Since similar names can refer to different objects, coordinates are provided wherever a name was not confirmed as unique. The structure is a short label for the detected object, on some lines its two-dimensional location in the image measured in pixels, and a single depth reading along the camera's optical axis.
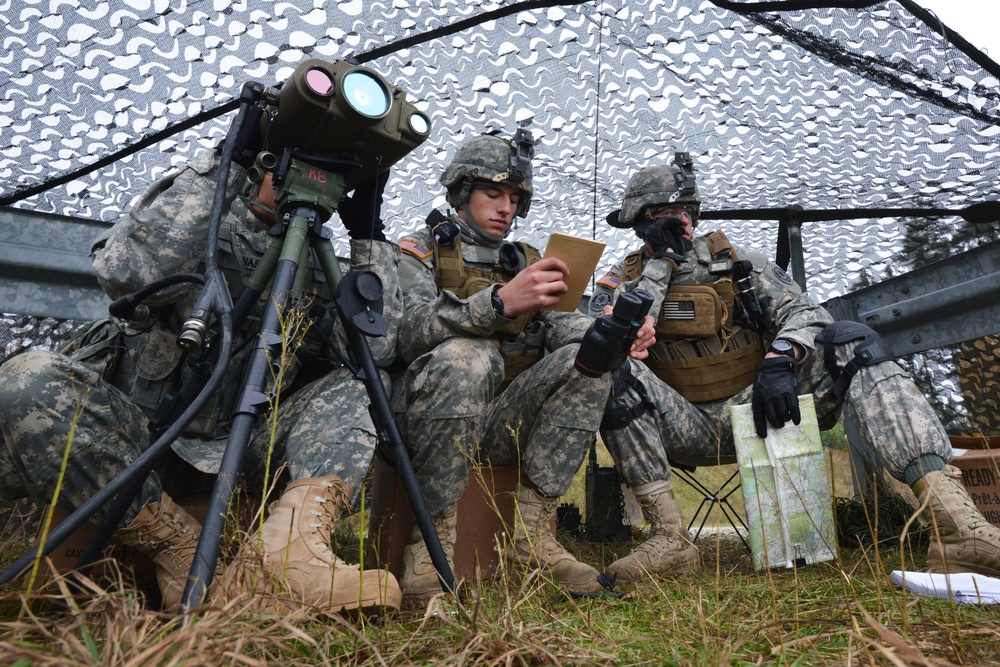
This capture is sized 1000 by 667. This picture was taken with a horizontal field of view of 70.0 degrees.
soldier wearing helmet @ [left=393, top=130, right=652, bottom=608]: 2.21
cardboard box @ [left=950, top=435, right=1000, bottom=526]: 2.75
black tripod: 1.38
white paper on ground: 1.65
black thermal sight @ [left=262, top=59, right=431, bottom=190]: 1.58
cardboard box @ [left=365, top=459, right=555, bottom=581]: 2.42
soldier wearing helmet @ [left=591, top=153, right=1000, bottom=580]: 2.43
